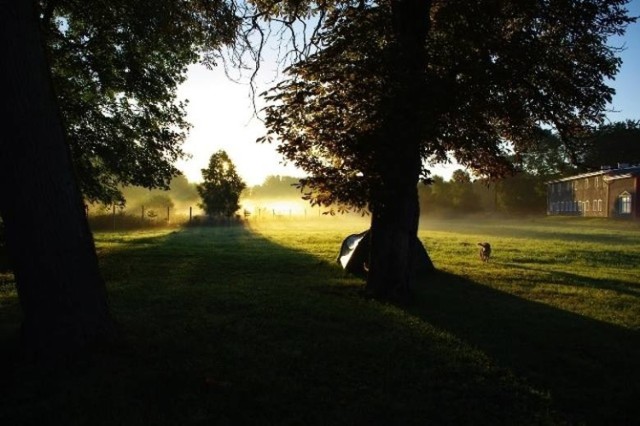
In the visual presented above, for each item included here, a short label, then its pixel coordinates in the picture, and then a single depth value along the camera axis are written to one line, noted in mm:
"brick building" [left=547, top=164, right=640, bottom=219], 56688
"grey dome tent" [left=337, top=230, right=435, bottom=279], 14750
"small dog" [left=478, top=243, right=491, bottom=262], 18109
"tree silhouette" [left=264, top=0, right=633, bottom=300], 9336
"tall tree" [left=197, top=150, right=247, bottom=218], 47156
